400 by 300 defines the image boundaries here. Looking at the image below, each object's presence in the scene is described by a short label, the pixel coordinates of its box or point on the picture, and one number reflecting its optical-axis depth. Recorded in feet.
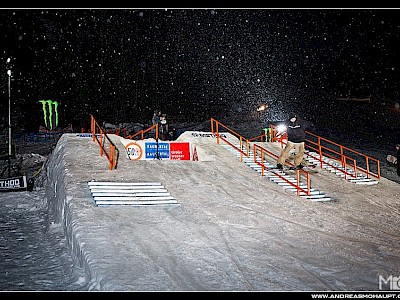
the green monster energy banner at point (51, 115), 66.28
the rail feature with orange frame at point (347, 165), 54.54
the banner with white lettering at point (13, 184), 51.19
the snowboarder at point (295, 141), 47.91
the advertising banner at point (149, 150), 54.03
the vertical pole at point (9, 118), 56.35
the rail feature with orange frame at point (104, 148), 45.00
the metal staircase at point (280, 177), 43.01
